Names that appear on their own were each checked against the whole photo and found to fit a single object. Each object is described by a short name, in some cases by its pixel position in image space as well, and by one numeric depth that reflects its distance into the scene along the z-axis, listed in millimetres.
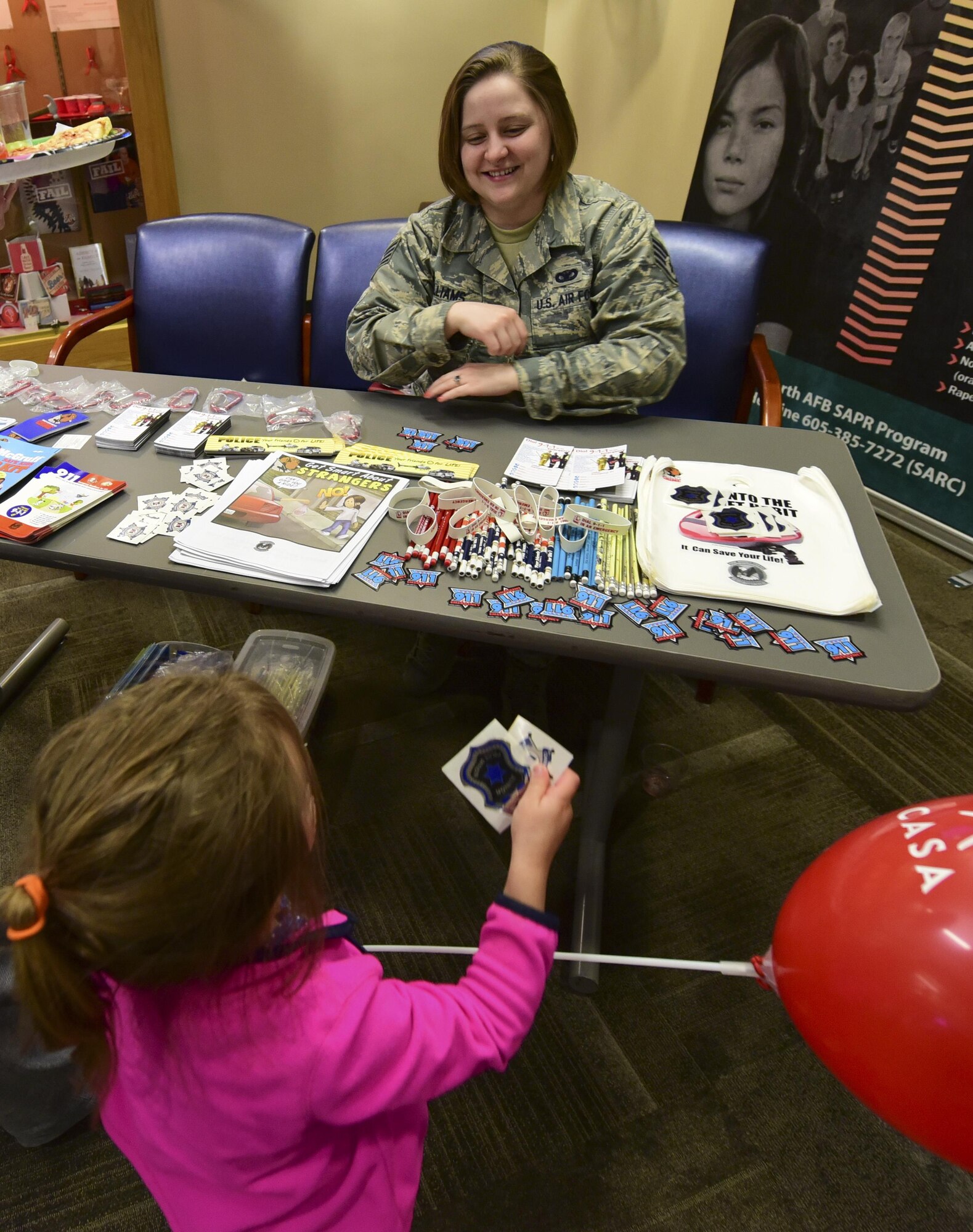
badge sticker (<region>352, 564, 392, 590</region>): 1043
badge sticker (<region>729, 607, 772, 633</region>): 955
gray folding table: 907
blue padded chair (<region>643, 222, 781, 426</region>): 1795
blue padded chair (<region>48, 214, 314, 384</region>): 2008
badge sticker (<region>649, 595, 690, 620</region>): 983
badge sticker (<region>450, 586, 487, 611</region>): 1001
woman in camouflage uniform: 1436
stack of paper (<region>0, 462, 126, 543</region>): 1130
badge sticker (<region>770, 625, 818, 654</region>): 925
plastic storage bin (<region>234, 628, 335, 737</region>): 1639
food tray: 2344
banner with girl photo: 2225
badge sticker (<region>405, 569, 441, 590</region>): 1046
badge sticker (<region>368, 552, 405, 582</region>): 1058
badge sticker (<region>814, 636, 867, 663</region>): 917
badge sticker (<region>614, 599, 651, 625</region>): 975
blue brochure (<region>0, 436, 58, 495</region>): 1247
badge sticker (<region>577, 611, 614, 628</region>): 966
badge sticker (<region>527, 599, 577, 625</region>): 977
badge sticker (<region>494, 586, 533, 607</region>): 999
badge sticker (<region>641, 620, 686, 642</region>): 942
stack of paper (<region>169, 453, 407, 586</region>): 1075
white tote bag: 1011
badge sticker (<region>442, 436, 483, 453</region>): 1386
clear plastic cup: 2385
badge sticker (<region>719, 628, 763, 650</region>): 929
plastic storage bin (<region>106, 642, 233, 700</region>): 1514
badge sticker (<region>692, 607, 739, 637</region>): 954
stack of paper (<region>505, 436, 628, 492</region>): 1266
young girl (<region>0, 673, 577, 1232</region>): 521
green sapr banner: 2436
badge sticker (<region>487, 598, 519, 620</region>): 981
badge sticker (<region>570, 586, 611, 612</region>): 992
